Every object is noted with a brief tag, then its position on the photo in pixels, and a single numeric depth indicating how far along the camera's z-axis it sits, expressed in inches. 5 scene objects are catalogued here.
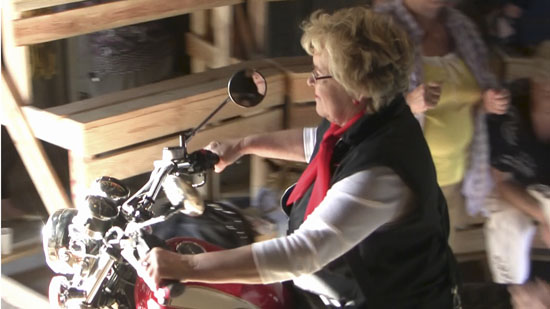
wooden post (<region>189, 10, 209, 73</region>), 134.8
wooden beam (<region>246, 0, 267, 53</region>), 129.4
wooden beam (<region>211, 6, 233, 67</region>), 131.0
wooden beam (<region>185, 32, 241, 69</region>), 132.6
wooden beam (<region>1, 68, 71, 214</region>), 104.9
